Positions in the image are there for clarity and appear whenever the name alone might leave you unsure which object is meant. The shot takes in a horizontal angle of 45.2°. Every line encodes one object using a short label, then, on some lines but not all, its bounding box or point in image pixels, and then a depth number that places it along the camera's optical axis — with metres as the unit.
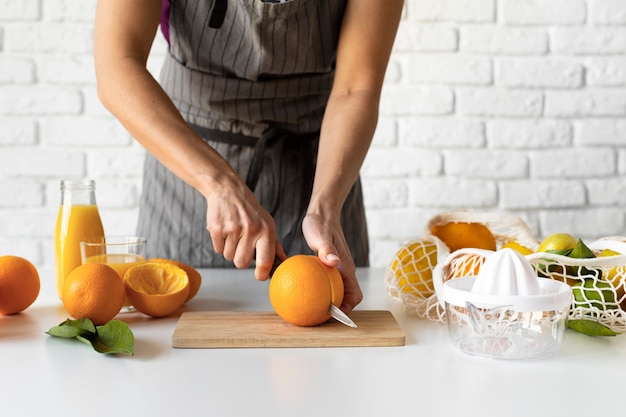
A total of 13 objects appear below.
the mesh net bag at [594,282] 0.89
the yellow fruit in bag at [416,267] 1.05
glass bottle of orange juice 1.11
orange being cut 0.89
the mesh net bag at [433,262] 0.96
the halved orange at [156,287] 0.98
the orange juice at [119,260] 1.04
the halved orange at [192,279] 1.07
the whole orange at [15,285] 0.99
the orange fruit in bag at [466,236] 1.11
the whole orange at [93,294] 0.90
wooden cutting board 0.86
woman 1.02
